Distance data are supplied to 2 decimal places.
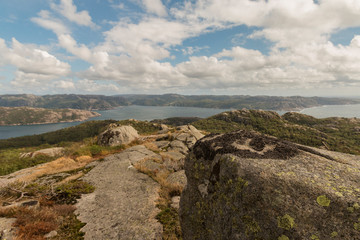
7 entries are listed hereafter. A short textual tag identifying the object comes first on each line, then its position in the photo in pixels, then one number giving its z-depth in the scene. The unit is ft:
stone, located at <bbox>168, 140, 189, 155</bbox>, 69.88
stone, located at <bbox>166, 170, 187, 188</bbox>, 35.90
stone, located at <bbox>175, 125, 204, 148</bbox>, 82.16
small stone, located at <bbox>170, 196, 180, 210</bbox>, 27.29
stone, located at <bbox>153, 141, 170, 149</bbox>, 75.06
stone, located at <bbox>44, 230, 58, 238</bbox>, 18.59
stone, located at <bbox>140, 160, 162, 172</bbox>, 44.23
